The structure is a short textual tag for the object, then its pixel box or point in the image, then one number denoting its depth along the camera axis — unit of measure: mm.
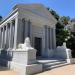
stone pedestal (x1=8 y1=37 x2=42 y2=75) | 4313
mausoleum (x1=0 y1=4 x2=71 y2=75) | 4600
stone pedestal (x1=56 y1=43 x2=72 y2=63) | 7206
